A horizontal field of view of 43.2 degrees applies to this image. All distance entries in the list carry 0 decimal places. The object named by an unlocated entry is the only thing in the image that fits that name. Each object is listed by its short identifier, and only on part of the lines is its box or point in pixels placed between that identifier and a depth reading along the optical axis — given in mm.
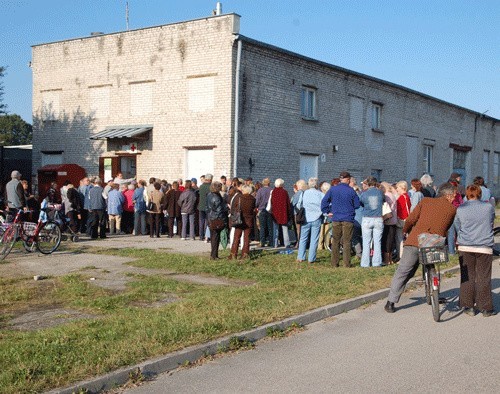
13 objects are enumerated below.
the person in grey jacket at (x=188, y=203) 18266
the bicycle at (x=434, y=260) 8367
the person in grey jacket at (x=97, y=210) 18328
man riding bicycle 8570
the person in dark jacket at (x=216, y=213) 14008
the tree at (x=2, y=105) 32944
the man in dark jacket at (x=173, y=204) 18844
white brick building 21953
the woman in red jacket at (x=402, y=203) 14188
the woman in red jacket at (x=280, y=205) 16203
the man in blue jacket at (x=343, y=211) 13125
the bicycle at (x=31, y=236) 14156
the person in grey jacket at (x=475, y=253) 8703
